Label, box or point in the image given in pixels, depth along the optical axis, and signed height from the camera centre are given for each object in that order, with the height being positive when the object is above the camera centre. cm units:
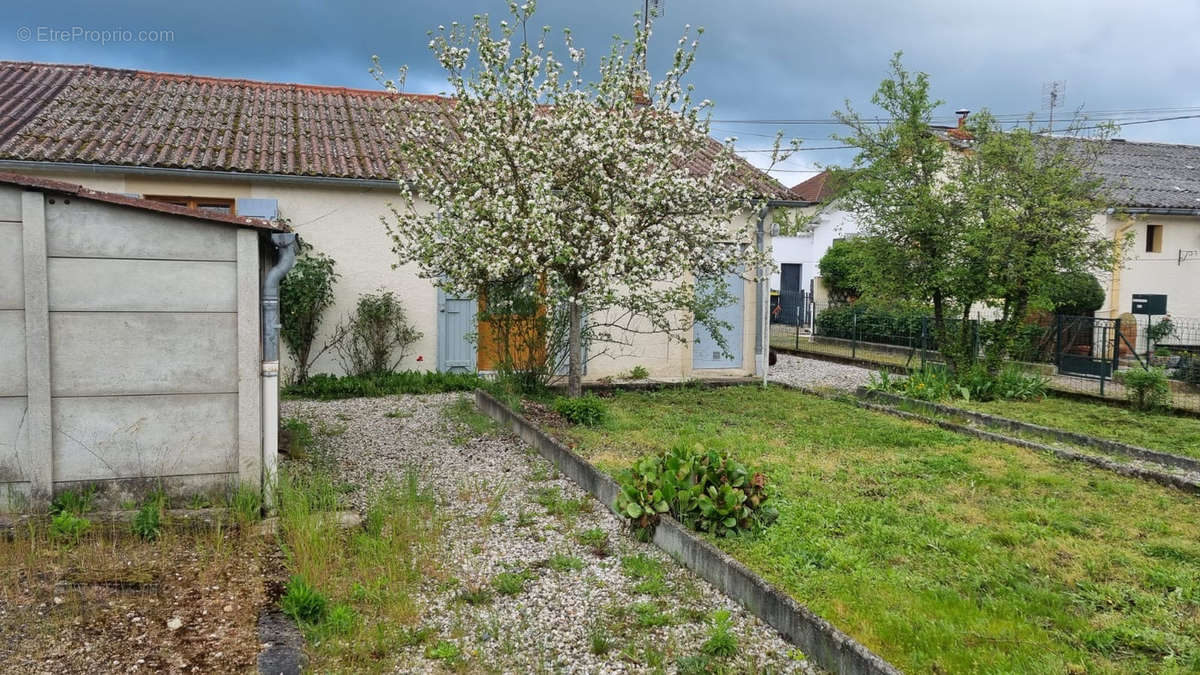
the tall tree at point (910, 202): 1098 +150
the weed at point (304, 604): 378 -152
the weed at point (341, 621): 368 -156
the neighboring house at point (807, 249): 3113 +224
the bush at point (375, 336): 1169 -59
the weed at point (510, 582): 425 -158
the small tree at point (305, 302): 1091 -8
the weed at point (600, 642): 357 -160
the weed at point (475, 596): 413 -160
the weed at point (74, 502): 491 -133
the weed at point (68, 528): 462 -142
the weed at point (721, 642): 353 -156
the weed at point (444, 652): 349 -161
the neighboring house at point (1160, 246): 1997 +166
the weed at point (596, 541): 490 -157
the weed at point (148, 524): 478 -143
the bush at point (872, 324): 1593 -45
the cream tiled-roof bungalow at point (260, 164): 1078 +182
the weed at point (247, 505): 503 -138
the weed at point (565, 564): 459 -158
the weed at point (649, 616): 383 -158
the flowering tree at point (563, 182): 838 +134
